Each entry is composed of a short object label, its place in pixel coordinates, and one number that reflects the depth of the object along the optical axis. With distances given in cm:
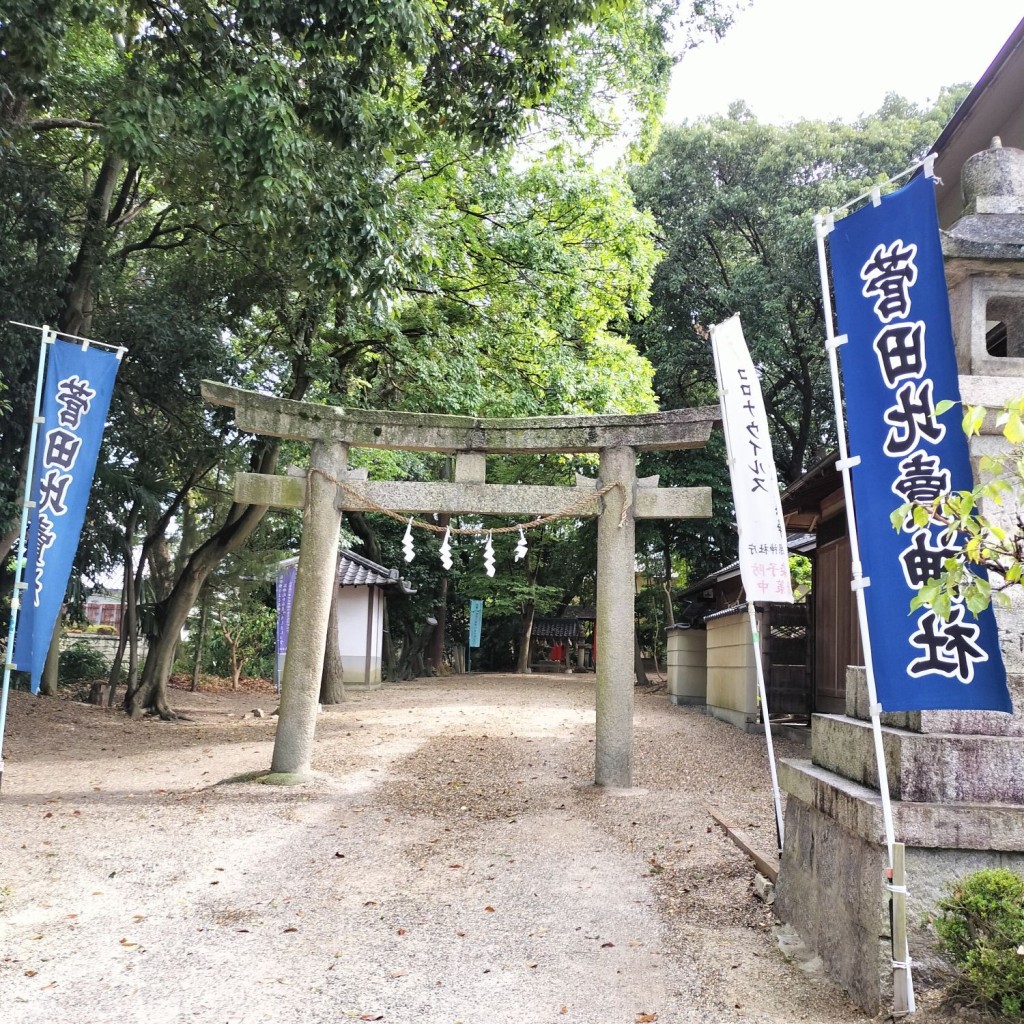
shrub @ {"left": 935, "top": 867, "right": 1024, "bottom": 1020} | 309
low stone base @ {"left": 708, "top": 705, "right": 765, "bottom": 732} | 1439
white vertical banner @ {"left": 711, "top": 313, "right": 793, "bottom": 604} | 643
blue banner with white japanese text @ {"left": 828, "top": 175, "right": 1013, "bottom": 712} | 363
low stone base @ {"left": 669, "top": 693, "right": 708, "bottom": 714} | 2020
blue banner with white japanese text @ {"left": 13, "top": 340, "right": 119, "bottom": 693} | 771
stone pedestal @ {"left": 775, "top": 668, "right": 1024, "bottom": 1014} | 362
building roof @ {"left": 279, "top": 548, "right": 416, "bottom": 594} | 2352
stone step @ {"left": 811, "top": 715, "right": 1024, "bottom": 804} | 375
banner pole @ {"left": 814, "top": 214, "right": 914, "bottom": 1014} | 340
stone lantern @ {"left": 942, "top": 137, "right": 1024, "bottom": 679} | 408
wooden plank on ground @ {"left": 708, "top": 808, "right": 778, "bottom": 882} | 580
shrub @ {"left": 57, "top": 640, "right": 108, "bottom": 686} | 2328
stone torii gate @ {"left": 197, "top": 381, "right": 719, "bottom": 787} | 918
